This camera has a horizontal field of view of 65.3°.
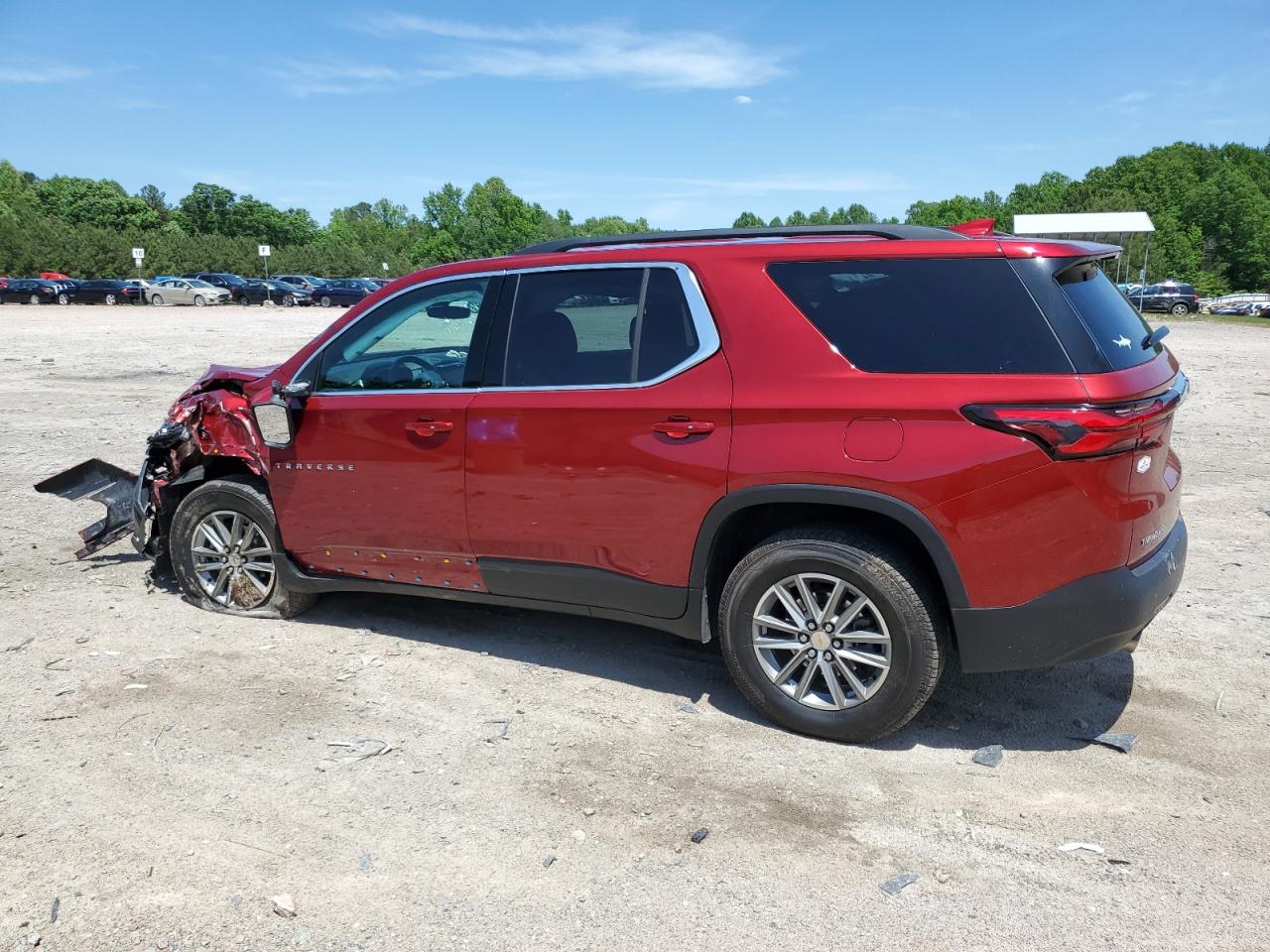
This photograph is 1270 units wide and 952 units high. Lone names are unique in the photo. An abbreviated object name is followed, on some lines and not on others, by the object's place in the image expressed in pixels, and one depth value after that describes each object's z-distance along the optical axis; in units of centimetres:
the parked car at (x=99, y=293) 5297
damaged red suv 340
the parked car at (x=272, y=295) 5416
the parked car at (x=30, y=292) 5231
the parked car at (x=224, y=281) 5696
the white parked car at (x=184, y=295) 5353
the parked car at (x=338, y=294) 5306
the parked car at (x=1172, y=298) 4588
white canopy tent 3559
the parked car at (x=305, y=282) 5562
